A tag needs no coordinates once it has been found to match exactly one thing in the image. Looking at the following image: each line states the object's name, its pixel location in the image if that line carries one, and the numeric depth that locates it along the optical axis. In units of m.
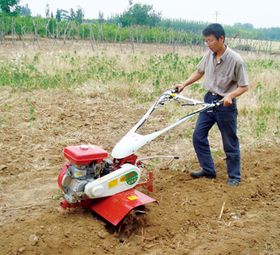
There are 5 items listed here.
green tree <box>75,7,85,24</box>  48.47
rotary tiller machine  3.73
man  4.53
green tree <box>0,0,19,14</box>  37.78
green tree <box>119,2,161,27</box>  53.31
